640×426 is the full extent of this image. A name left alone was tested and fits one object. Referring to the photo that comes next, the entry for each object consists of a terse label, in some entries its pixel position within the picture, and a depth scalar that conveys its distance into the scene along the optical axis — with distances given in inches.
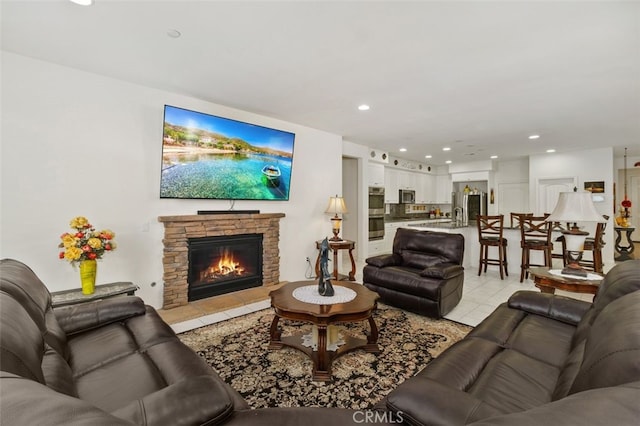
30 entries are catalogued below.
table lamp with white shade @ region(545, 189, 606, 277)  99.3
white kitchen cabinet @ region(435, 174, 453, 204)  364.5
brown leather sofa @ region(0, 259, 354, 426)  21.9
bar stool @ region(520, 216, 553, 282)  179.9
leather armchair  121.6
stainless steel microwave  321.8
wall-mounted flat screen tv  130.3
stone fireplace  132.6
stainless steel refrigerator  333.4
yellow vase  102.7
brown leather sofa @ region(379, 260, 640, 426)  22.1
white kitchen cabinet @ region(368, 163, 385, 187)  259.1
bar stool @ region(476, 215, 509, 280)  195.0
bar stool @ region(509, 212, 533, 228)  185.2
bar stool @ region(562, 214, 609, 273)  176.4
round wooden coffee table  81.7
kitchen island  203.6
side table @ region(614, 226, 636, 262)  243.3
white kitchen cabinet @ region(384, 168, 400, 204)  300.0
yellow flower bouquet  98.0
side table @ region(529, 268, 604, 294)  94.2
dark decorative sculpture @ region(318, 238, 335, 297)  97.2
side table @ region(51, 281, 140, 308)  96.3
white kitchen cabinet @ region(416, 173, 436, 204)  348.8
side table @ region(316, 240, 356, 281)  179.0
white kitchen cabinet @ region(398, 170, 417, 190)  317.4
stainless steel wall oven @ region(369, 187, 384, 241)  259.6
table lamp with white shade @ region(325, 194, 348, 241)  185.2
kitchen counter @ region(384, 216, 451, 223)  310.0
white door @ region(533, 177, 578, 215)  270.7
